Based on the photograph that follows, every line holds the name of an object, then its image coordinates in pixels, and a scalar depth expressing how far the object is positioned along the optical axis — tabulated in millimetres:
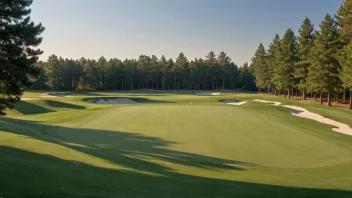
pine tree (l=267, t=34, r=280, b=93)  79494
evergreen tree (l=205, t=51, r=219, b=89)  125500
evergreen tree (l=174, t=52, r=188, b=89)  121438
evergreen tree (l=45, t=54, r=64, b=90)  100562
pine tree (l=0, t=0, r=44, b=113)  12469
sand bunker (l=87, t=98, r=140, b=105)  55381
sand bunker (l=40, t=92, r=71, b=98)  68488
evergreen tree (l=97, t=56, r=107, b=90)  111188
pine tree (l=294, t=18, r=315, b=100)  58031
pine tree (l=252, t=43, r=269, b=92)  87875
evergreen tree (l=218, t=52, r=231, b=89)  126000
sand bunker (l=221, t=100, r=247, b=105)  54141
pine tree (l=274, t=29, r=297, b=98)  63444
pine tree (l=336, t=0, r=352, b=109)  37656
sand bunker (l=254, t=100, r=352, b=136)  23514
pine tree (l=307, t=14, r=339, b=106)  46281
